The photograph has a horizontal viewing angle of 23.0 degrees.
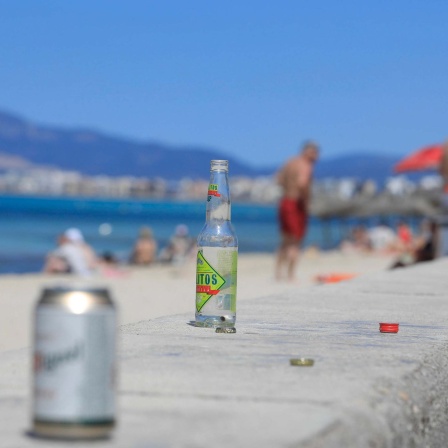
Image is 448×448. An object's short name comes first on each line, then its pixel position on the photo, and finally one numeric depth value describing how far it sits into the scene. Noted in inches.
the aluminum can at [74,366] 74.9
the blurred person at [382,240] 1194.4
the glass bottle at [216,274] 142.5
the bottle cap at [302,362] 111.4
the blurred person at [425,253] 456.1
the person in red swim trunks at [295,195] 487.5
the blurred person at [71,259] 650.2
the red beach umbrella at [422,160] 861.8
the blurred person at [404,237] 1066.7
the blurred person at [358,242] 1260.5
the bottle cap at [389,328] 144.6
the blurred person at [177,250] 933.8
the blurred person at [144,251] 936.3
